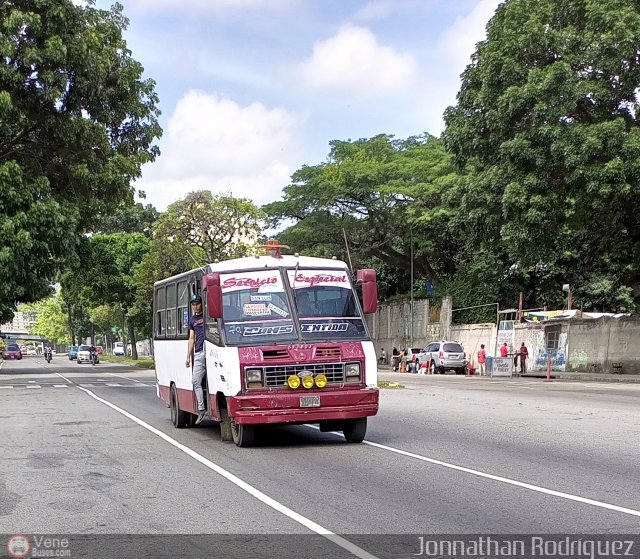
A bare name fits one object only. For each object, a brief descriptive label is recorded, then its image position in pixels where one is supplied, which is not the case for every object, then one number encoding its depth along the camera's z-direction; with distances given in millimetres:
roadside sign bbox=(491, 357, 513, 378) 42312
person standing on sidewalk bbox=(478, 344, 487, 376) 45750
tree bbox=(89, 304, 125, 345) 80806
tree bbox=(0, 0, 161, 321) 26906
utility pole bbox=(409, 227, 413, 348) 59612
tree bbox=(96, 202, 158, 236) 88725
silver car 49062
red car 104812
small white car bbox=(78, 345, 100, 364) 73562
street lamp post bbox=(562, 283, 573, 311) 44138
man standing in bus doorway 13109
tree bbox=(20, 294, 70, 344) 135250
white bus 11539
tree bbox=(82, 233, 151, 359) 60188
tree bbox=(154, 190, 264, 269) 48531
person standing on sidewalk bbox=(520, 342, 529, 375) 44219
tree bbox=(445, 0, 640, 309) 29531
